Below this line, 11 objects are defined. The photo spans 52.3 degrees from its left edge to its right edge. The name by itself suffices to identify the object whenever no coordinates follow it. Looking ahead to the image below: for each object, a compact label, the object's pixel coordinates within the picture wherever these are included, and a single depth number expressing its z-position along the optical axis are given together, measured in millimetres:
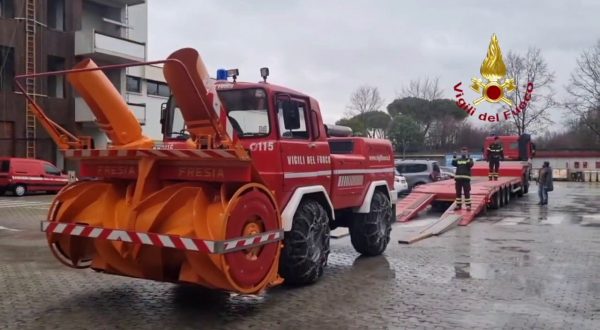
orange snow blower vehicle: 6156
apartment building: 27562
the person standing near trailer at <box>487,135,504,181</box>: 23281
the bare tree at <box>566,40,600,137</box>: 55969
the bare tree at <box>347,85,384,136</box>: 55947
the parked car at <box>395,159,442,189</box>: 25875
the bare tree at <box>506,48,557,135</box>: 47750
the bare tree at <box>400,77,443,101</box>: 62066
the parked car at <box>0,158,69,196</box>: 24859
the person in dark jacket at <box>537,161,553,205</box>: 22250
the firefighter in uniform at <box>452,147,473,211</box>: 17000
